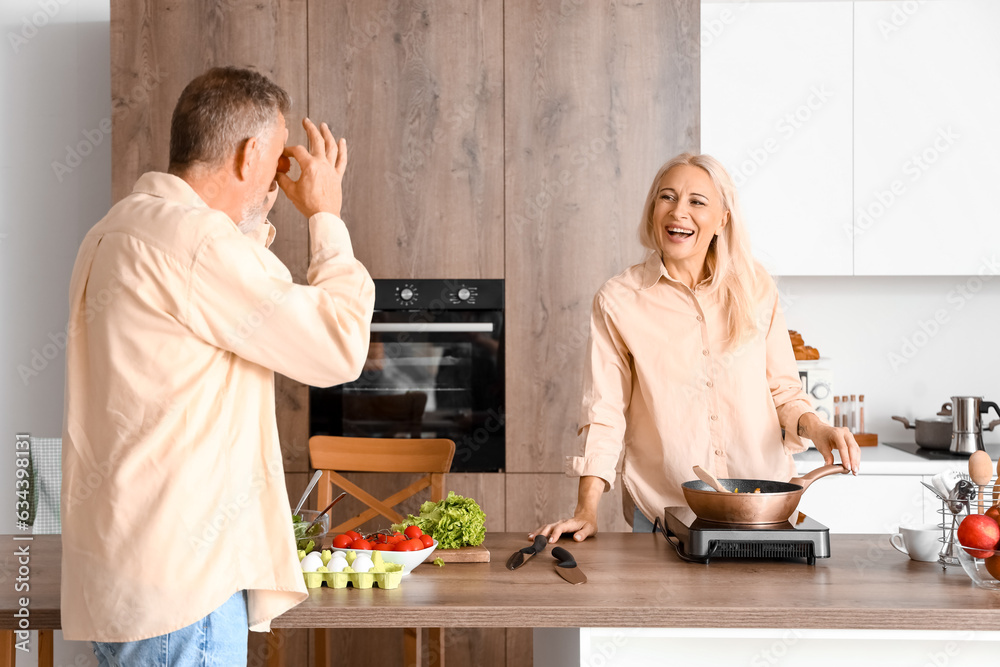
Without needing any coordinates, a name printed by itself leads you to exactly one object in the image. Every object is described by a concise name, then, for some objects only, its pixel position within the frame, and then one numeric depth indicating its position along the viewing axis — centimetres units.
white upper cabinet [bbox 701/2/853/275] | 328
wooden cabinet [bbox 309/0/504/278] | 297
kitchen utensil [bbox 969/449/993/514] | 156
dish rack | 158
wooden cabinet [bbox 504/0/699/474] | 297
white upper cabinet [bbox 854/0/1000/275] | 325
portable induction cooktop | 159
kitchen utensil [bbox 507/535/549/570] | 161
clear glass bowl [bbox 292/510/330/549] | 165
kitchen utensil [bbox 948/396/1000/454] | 317
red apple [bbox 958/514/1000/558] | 141
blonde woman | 202
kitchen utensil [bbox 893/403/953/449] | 324
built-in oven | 299
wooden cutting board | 165
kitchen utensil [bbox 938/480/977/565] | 156
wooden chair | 238
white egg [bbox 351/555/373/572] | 149
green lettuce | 169
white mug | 162
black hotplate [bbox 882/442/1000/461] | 313
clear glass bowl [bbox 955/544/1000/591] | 144
